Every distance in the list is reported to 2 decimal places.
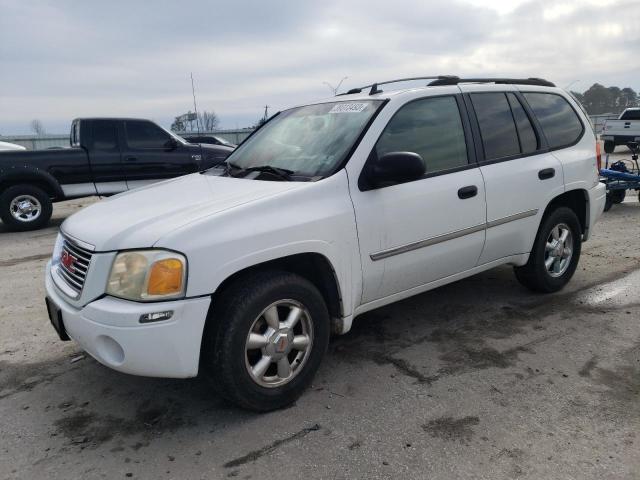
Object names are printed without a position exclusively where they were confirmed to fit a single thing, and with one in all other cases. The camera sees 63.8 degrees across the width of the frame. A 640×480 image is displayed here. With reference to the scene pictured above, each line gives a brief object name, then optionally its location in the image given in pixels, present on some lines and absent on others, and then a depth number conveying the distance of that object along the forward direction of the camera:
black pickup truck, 8.45
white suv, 2.53
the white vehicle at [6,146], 11.57
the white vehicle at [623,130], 18.62
